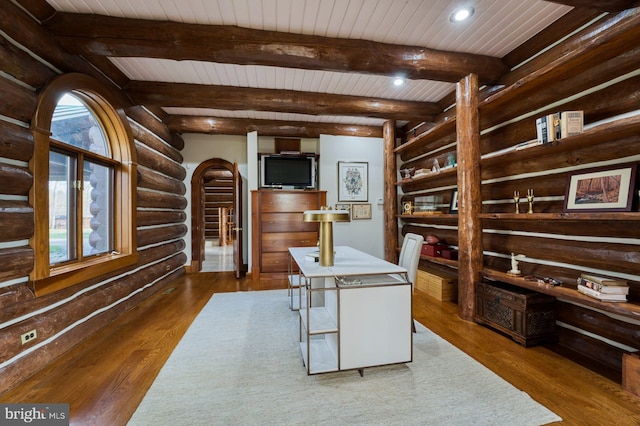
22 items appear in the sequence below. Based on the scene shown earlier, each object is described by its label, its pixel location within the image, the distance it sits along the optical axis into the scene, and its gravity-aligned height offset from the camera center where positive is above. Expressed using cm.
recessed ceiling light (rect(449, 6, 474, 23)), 229 +173
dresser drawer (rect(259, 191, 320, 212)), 505 +25
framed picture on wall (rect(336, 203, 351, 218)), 540 +16
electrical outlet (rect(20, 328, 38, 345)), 197 -89
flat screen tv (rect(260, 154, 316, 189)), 530 +87
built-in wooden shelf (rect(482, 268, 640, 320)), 176 -65
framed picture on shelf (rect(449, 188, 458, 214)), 388 +13
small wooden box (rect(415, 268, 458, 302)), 374 -104
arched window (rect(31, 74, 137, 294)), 215 +33
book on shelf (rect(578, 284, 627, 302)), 188 -61
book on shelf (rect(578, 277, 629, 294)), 188 -55
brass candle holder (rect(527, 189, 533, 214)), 255 +12
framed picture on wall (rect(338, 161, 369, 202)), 543 +66
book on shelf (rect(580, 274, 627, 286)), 190 -51
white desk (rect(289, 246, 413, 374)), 192 -80
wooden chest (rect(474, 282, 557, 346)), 239 -96
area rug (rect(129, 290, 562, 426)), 157 -119
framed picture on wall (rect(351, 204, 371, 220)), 545 +5
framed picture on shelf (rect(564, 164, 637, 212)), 193 +17
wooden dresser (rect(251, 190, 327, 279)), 500 -23
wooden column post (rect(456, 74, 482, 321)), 296 +22
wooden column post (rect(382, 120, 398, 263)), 508 +35
